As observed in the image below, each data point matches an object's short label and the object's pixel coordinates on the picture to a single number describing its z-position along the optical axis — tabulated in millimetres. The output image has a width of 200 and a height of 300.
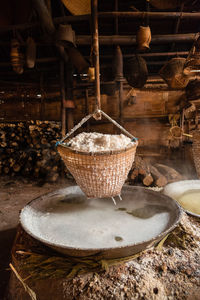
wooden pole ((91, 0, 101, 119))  2011
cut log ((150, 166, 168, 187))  4852
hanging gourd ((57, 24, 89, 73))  3449
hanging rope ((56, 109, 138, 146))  1798
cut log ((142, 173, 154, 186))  4957
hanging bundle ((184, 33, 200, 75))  2992
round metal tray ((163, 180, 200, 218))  2579
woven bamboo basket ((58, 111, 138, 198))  1521
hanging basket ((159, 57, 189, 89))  4219
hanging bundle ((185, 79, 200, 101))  5334
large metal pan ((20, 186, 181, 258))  1442
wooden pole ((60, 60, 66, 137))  5215
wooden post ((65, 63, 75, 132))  5447
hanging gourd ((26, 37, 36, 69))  4238
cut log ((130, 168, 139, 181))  5168
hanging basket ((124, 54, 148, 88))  4500
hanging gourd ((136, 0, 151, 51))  3654
